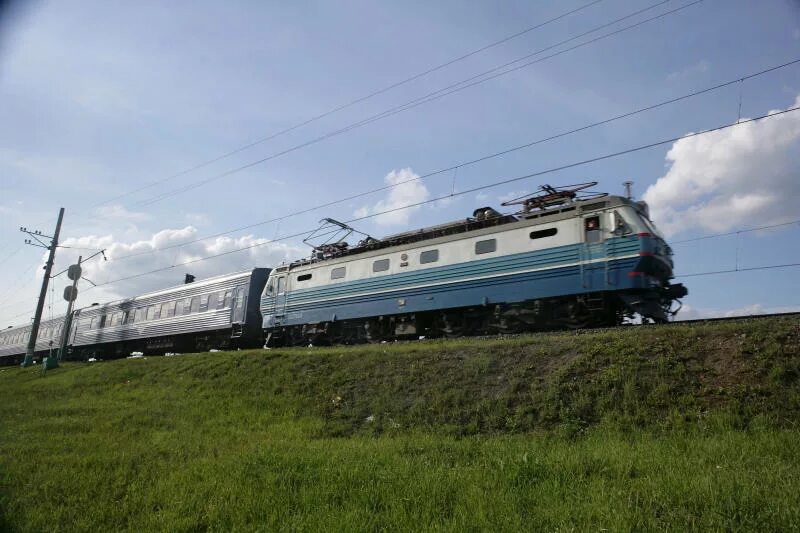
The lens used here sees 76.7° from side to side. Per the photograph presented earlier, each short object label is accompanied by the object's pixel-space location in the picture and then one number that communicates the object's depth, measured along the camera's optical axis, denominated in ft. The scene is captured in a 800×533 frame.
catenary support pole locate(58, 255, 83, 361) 91.97
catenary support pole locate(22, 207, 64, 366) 96.32
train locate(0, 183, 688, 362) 42.50
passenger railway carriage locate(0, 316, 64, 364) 127.77
